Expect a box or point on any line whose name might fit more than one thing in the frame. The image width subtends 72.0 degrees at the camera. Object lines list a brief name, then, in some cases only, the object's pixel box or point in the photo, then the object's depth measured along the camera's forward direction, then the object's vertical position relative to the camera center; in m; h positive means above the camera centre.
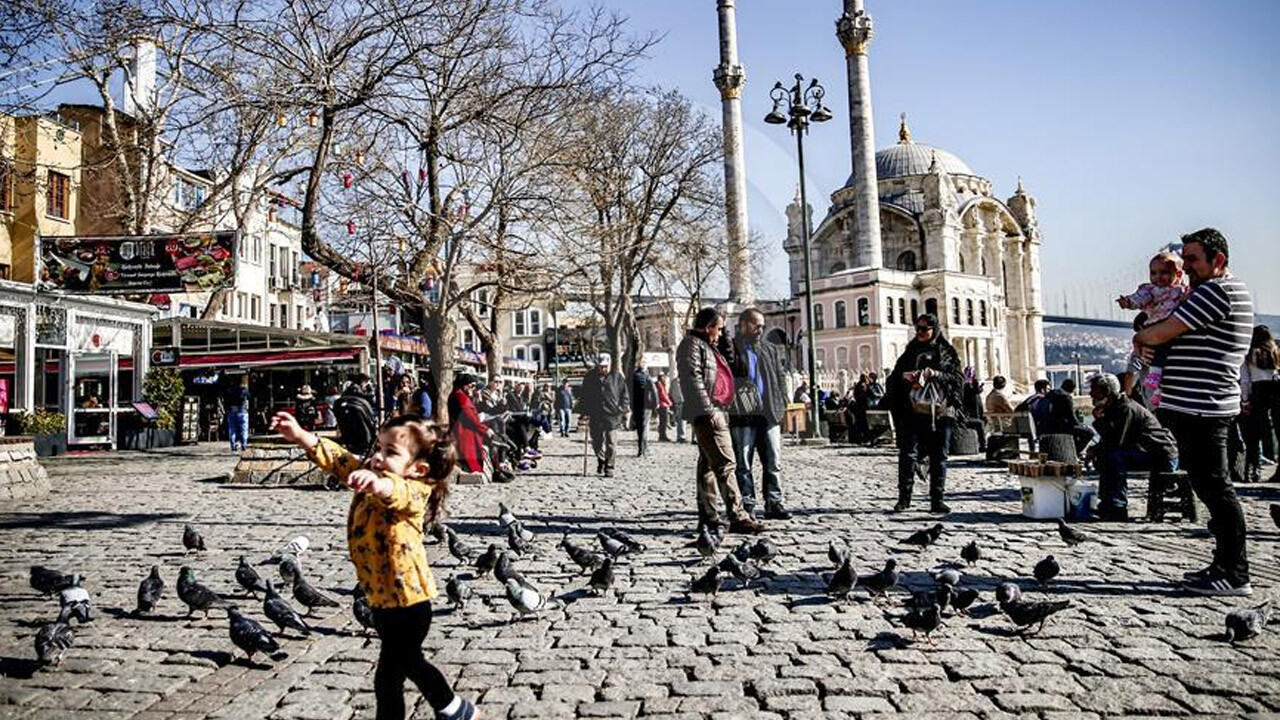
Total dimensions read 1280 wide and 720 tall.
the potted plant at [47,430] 17.56 -0.09
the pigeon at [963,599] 4.70 -1.06
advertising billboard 16.67 +3.08
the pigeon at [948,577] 4.95 -0.99
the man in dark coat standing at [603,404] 15.04 +0.12
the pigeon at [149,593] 5.21 -1.01
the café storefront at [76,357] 17.28 +1.58
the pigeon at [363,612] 4.71 -1.04
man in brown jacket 7.55 -0.05
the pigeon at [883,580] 5.05 -1.02
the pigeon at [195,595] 5.02 -0.99
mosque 69.81 +14.38
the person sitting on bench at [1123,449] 8.22 -0.49
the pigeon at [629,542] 6.71 -1.00
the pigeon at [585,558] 6.05 -1.00
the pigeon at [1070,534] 6.66 -1.03
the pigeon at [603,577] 5.56 -1.05
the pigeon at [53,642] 4.23 -1.05
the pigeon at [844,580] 5.10 -1.01
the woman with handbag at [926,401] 8.41 +0.01
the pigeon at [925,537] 6.70 -1.02
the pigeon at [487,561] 6.12 -1.02
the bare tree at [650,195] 26.48 +6.91
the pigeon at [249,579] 5.48 -0.99
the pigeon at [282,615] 4.57 -1.01
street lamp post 23.56 +7.93
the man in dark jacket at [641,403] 17.52 +0.15
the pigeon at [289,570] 5.41 -0.93
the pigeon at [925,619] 4.30 -1.06
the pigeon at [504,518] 8.15 -0.97
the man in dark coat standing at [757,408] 8.48 -0.01
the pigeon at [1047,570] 5.12 -0.99
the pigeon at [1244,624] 4.13 -1.08
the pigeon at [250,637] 4.22 -1.04
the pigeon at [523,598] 4.93 -1.04
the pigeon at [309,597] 5.04 -1.02
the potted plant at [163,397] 22.27 +0.67
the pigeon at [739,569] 5.53 -1.02
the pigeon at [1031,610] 4.32 -1.03
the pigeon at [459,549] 6.70 -1.02
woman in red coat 11.59 -0.15
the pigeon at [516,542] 6.75 -0.99
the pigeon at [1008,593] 4.57 -1.00
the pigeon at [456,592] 5.25 -1.06
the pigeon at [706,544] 6.36 -0.98
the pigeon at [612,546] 6.30 -0.97
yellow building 24.00 +6.29
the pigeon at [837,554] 5.91 -1.00
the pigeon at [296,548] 6.84 -1.00
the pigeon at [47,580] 5.46 -0.96
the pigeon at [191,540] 7.18 -0.96
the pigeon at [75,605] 4.90 -1.01
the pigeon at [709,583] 5.34 -1.06
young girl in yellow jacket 3.20 -0.47
